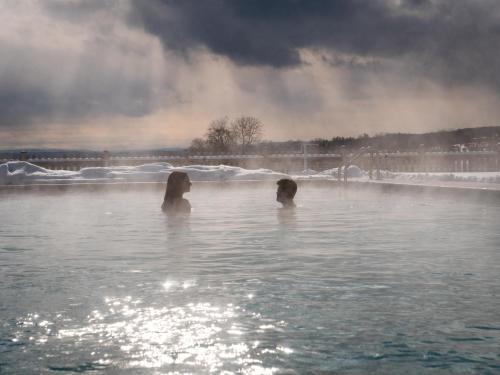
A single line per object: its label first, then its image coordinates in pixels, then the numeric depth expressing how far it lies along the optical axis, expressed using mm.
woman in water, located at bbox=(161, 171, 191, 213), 11641
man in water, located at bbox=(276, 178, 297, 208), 12625
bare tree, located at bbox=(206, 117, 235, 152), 61000
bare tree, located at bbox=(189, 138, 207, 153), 65137
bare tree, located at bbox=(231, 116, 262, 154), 60781
